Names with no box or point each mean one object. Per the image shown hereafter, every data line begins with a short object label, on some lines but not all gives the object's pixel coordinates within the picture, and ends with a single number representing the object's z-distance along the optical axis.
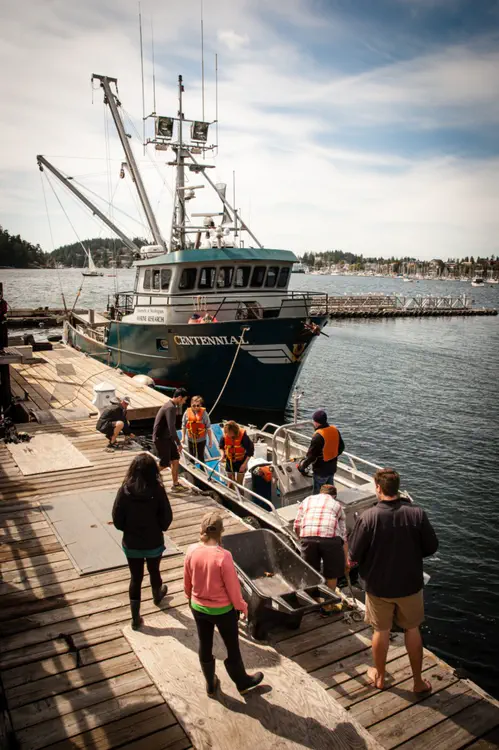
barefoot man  4.19
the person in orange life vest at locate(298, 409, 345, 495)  7.77
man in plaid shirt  5.65
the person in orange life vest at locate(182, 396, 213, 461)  9.57
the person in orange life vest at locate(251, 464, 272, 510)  9.09
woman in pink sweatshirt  3.99
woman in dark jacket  4.87
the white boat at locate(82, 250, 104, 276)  37.99
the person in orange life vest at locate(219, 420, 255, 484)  8.53
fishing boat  17.44
